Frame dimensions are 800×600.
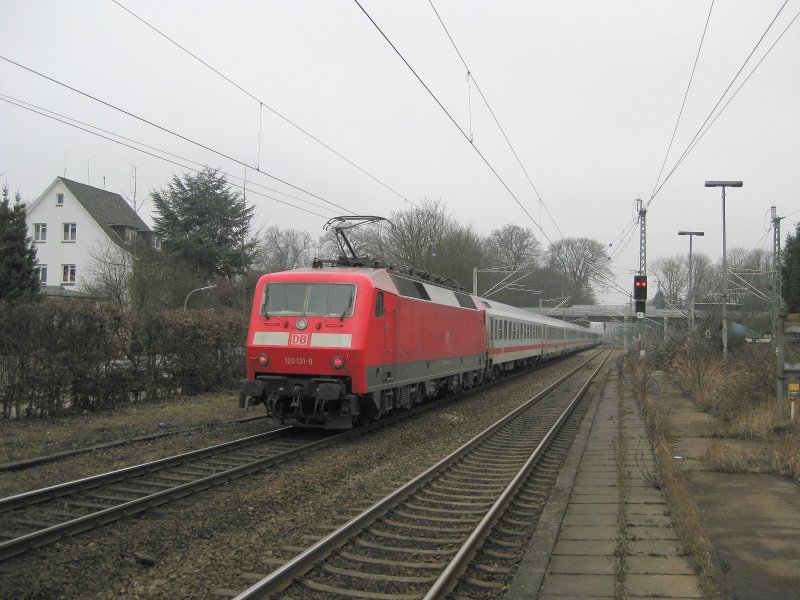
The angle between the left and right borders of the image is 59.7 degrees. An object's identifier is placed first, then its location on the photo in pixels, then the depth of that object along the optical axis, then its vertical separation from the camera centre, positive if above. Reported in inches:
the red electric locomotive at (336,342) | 458.9 -1.6
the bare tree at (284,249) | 2664.9 +389.7
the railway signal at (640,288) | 949.8 +82.4
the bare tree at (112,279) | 991.0 +85.5
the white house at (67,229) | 1633.9 +248.5
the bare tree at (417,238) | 1560.0 +236.7
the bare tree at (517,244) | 3019.2 +442.9
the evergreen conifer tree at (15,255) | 1093.1 +123.8
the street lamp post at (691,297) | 1101.8 +83.9
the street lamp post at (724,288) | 793.6 +77.0
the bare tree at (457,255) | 1611.7 +210.6
